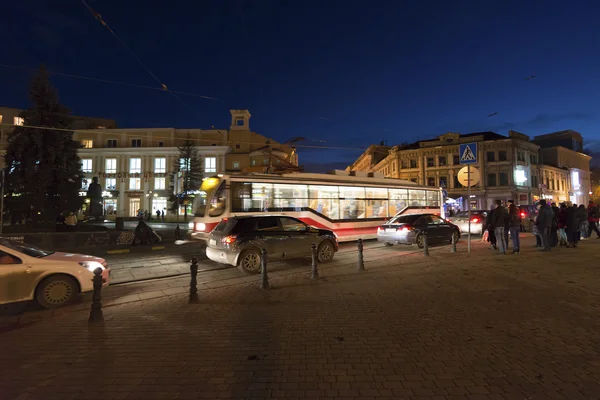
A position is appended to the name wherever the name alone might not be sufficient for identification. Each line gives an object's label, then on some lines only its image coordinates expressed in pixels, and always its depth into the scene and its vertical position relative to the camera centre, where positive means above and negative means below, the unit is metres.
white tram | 14.15 +0.83
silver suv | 9.97 -0.70
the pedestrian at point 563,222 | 13.23 -0.31
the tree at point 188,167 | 43.19 +6.87
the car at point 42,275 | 6.65 -1.12
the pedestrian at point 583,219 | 13.91 -0.23
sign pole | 11.91 +1.43
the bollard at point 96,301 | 5.90 -1.42
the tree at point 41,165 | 21.20 +3.52
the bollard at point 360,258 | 9.91 -1.22
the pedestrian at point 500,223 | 11.86 -0.29
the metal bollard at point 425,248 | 12.20 -1.16
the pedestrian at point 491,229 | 12.48 -0.53
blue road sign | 11.69 +2.11
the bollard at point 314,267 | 8.86 -1.30
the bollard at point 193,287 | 7.03 -1.42
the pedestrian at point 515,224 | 11.85 -0.33
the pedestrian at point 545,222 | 12.25 -0.28
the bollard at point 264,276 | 7.97 -1.36
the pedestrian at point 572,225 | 12.91 -0.42
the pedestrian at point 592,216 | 16.48 -0.11
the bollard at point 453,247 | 13.26 -1.23
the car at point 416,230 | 14.73 -0.62
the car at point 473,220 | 21.08 -0.34
